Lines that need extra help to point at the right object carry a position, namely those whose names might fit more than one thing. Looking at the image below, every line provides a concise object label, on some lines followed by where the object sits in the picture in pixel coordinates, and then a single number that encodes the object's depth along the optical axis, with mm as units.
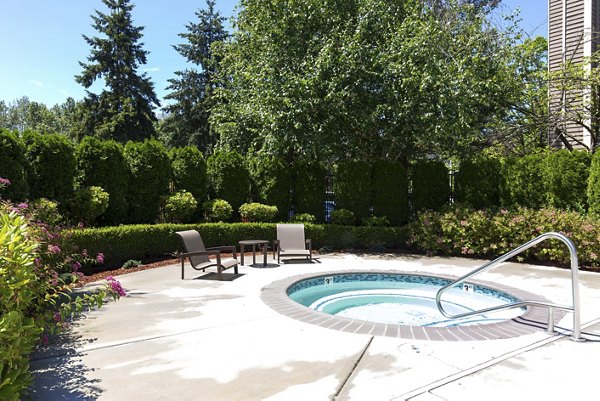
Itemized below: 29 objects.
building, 12523
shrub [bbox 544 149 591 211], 10523
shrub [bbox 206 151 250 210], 12930
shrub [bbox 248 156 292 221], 13375
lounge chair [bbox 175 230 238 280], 7786
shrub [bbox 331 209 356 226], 12797
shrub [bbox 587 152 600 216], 9977
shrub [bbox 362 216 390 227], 12688
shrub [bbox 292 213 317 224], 12672
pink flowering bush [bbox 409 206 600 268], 9117
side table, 9492
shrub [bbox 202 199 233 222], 12109
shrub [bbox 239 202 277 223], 12539
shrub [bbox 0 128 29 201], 7742
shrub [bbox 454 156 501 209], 12172
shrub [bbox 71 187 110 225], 9297
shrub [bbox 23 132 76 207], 8727
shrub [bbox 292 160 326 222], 13539
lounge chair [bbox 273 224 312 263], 10051
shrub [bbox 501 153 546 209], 11227
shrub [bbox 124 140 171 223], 11039
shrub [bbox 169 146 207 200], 12219
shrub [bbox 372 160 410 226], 13047
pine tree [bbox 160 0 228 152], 30906
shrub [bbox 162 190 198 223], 11273
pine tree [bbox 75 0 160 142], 28578
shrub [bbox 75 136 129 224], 9992
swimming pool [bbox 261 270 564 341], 4902
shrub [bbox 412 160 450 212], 13008
